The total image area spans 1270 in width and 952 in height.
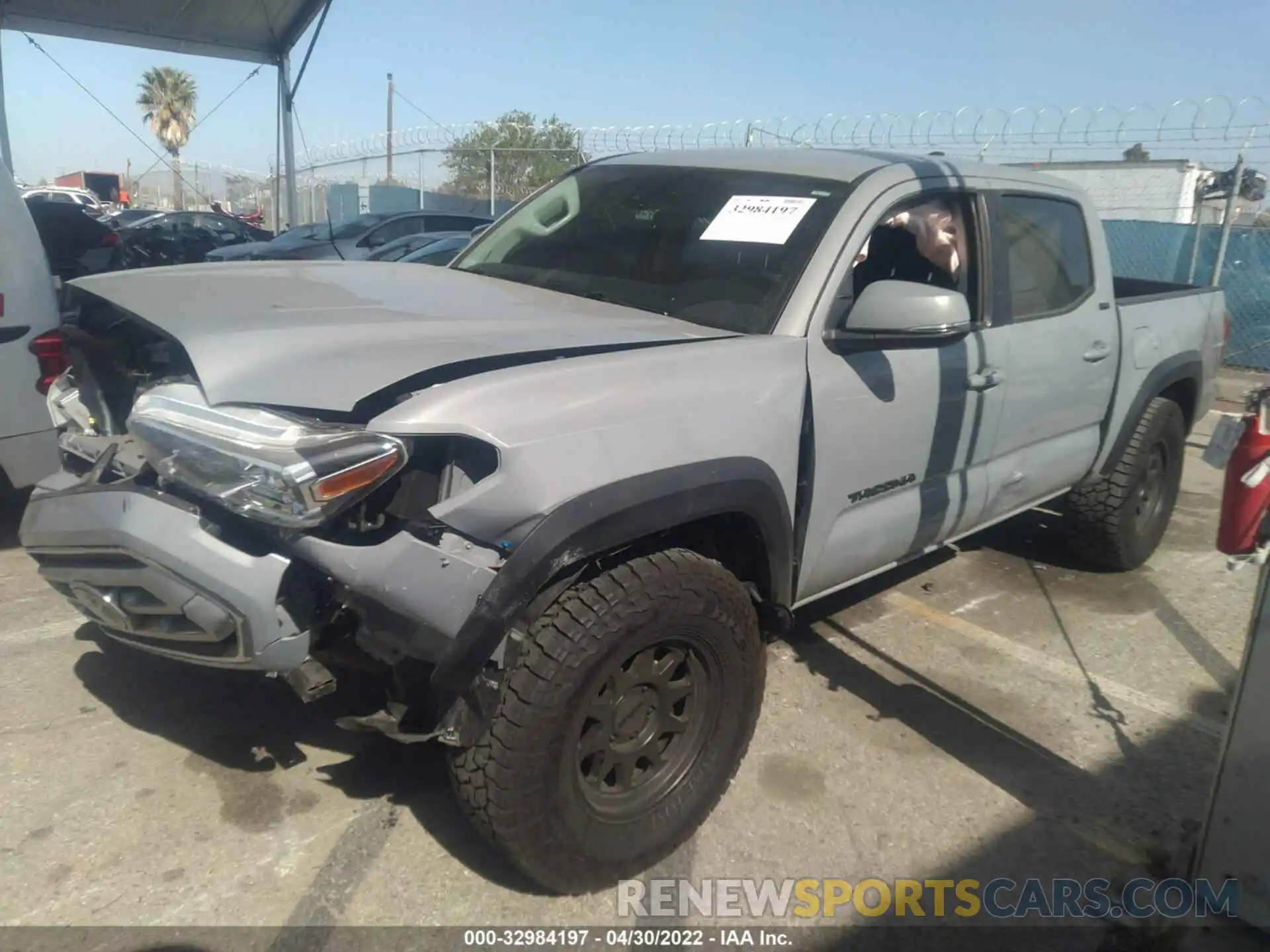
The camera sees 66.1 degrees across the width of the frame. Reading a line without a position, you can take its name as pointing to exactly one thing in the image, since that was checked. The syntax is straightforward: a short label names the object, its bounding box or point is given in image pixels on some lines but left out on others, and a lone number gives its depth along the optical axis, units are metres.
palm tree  50.50
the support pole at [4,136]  12.26
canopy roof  11.95
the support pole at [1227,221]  9.79
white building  13.11
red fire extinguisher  2.32
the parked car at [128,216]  21.19
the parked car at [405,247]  10.27
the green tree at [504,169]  19.70
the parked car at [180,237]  12.62
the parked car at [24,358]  3.88
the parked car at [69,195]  26.97
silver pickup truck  2.10
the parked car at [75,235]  8.75
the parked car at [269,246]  11.34
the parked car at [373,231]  11.12
